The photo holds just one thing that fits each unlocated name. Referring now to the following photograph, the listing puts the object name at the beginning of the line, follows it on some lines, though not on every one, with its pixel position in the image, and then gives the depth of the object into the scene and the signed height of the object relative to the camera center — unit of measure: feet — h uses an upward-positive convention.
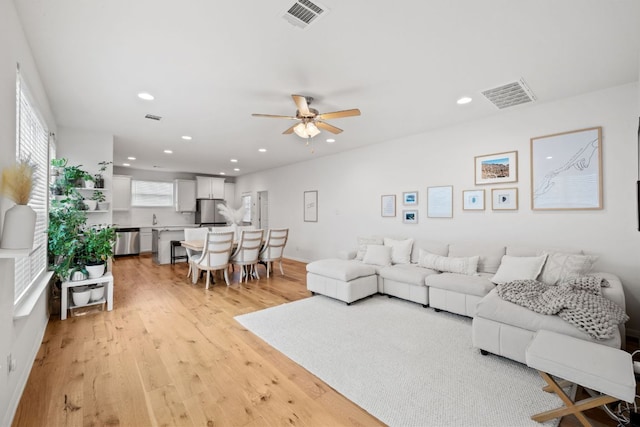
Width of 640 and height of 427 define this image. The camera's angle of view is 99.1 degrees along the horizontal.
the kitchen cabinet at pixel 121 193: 25.89 +2.15
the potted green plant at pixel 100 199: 13.19 +0.77
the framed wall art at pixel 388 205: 17.10 +0.66
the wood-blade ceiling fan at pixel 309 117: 9.89 +3.80
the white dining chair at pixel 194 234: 19.56 -1.38
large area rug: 5.94 -4.20
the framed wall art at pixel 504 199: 12.42 +0.77
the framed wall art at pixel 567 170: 10.51 +1.84
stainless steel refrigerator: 30.83 +0.24
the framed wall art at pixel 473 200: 13.48 +0.78
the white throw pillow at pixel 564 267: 9.63 -1.86
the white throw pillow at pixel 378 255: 14.75 -2.19
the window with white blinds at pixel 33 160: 7.06 +1.74
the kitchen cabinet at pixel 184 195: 29.81 +2.22
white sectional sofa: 7.66 -2.66
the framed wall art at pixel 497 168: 12.44 +2.26
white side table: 11.00 -3.18
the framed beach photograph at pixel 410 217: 16.05 -0.09
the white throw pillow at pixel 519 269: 10.36 -2.06
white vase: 4.81 -0.24
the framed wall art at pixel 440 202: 14.61 +0.76
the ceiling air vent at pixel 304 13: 6.09 +4.69
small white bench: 4.76 -2.85
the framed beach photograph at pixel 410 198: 16.04 +1.03
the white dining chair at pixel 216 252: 15.01 -2.07
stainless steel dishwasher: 26.12 -2.61
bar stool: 22.88 -2.86
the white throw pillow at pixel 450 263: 12.05 -2.22
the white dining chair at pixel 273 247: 18.22 -2.14
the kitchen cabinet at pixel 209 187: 30.68 +3.19
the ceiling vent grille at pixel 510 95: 9.98 +4.73
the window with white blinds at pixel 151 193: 28.45 +2.35
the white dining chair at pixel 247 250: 16.97 -2.19
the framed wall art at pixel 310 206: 22.77 +0.79
